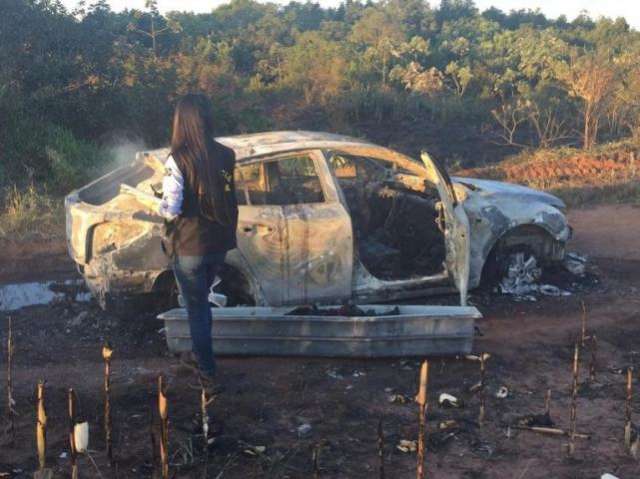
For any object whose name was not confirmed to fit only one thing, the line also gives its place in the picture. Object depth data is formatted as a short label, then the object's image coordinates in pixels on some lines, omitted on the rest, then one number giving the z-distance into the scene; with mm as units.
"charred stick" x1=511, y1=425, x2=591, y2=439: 4684
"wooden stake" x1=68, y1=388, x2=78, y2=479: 3584
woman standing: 4910
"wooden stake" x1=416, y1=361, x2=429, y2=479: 3506
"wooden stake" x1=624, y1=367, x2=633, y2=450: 4473
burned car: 6262
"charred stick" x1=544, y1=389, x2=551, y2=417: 4877
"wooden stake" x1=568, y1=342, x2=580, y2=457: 4527
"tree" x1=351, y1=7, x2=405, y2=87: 26953
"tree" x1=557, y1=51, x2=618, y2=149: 18516
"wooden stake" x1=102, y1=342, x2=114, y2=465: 4141
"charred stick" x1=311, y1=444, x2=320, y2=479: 3773
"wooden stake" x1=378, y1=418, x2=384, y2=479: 3670
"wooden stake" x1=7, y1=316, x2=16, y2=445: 4527
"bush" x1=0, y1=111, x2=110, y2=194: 12383
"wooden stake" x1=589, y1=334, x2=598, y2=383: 5559
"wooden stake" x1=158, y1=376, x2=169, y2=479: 3443
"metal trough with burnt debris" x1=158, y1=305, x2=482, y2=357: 5734
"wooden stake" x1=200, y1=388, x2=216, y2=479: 4105
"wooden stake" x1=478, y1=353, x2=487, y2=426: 4742
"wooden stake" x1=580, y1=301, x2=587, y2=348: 6462
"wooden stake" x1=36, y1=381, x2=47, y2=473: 3605
